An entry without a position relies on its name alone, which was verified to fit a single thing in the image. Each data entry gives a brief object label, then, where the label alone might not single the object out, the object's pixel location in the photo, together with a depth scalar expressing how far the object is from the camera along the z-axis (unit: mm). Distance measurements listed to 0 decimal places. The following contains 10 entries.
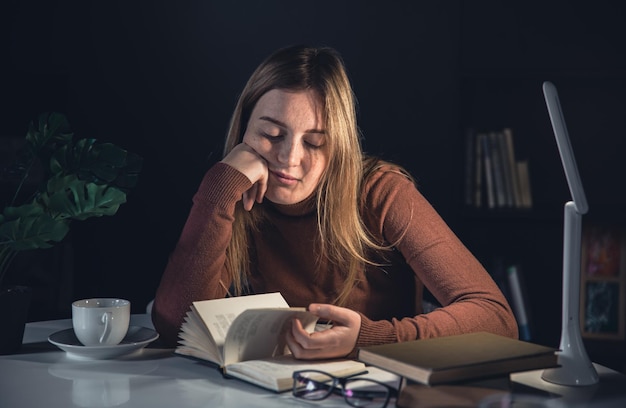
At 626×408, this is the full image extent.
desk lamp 1272
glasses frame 1155
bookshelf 2916
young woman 1591
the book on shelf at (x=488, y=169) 2926
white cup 1424
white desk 1166
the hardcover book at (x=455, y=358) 1079
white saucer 1402
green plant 1393
